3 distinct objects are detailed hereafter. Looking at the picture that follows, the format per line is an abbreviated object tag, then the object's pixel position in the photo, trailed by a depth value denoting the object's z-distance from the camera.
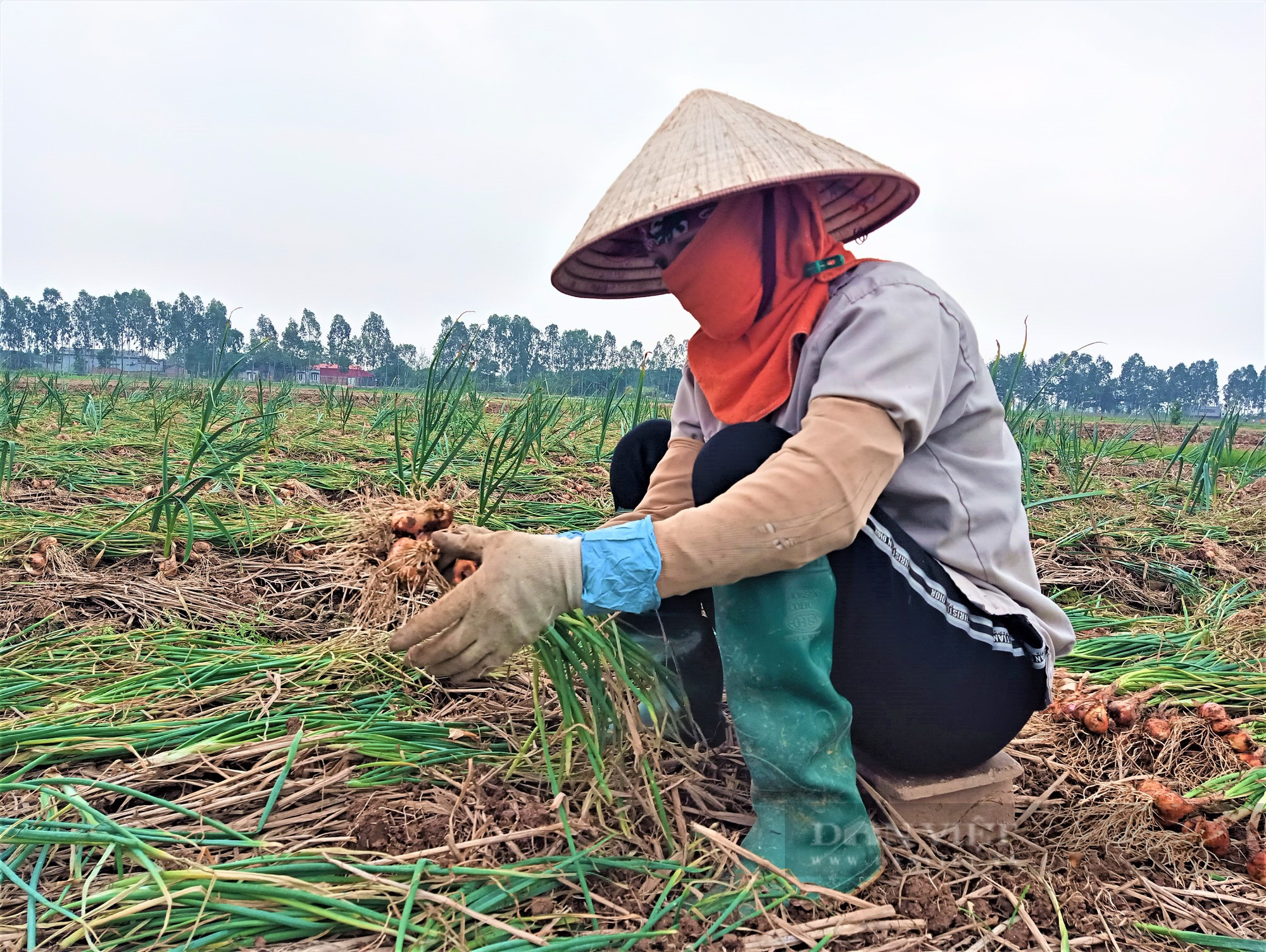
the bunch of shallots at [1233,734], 1.40
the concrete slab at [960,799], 1.10
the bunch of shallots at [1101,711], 1.49
